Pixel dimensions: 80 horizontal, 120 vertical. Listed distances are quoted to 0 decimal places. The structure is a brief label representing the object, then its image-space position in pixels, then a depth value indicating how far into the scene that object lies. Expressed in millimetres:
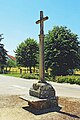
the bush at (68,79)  24519
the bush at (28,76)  34947
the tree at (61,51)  33656
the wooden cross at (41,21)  9828
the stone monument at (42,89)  9328
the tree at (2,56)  67312
